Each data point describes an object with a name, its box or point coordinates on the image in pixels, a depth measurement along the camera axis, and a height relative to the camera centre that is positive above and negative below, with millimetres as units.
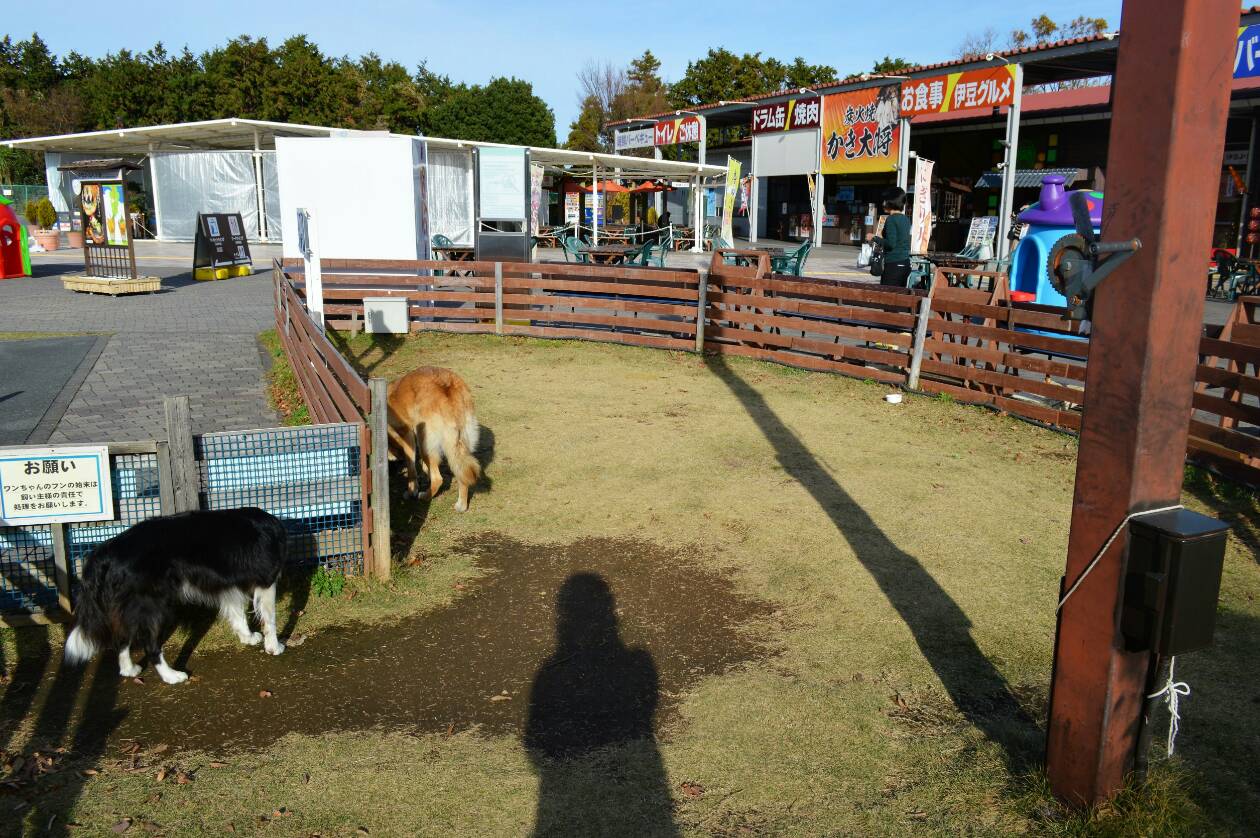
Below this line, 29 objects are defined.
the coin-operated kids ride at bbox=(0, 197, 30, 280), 20484 -170
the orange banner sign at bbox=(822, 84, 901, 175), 29484 +3907
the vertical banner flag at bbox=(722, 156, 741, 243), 30203 +1929
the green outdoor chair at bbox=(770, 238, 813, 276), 17172 -267
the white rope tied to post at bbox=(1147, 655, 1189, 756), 3160 -1560
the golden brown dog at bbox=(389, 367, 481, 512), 6617 -1265
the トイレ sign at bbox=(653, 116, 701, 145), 39125 +4958
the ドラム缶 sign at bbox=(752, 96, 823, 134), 33125 +4866
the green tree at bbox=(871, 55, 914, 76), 55450 +11198
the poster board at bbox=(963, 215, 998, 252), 24505 +530
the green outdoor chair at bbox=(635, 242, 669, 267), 18688 -194
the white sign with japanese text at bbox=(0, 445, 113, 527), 4512 -1201
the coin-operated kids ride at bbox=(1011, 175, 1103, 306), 10648 +175
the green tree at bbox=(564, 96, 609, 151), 65875 +7935
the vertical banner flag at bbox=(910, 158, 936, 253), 22469 +1035
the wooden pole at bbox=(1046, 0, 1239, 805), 2830 -290
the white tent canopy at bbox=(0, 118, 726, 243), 30781 +2467
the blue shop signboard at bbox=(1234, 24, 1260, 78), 20641 +4470
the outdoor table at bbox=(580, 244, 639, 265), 17375 -145
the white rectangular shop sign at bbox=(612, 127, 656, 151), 41812 +4908
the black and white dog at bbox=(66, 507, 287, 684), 4066 -1516
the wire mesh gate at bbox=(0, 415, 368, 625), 4699 -1384
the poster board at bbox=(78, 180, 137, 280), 18266 +304
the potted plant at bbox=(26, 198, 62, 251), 28406 +565
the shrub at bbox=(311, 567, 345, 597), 5195 -1904
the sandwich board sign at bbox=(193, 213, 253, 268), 21094 +8
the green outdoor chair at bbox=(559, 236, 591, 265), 18641 -98
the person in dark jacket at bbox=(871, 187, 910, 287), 12547 +92
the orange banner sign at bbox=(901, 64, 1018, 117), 24094 +4386
